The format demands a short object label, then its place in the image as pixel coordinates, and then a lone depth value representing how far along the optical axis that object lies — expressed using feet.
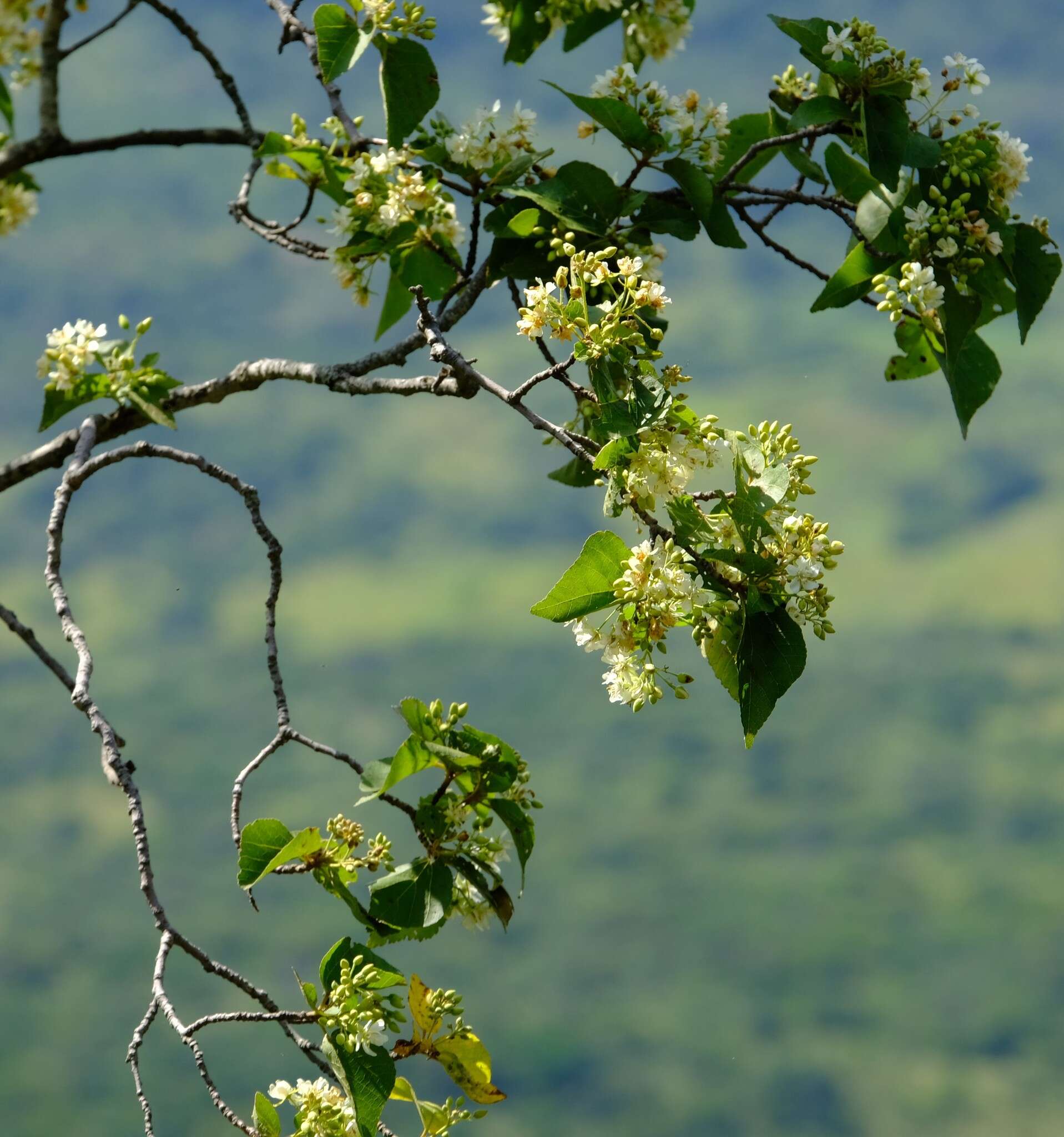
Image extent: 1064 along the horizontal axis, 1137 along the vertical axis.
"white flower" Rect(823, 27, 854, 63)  15.97
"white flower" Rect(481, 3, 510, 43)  16.59
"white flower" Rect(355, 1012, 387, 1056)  15.59
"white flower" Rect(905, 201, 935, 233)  15.92
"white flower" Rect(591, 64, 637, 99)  16.13
